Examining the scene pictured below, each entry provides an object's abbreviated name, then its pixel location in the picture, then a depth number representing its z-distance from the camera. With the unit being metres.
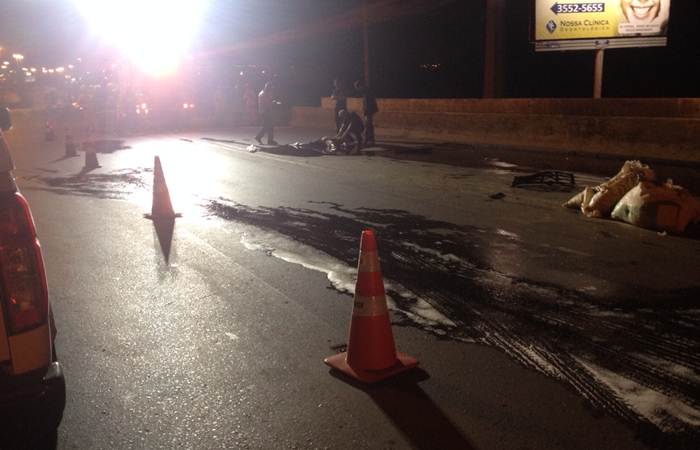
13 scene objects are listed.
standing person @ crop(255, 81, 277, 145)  20.25
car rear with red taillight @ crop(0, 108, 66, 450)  2.89
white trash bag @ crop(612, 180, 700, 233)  7.79
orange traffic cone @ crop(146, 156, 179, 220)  9.23
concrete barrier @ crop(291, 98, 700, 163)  13.98
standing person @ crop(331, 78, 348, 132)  19.67
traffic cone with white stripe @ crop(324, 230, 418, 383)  4.06
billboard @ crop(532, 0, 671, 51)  17.47
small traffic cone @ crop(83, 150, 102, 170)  15.24
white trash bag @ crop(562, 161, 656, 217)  8.56
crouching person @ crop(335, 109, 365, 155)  17.12
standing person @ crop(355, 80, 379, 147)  19.14
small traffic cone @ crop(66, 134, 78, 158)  18.09
